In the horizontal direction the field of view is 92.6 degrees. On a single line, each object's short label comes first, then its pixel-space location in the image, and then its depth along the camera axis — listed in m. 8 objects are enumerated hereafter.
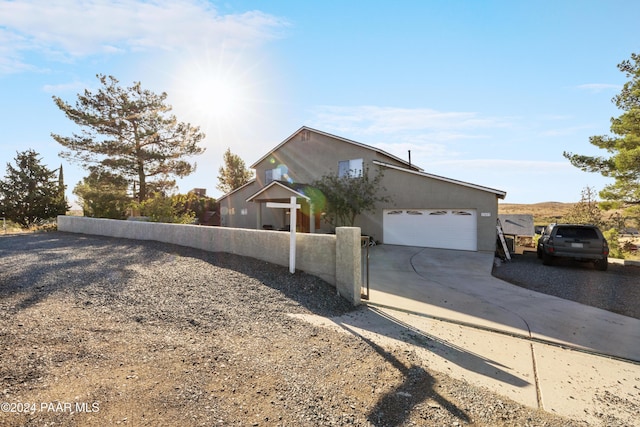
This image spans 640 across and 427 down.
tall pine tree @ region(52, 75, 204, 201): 22.59
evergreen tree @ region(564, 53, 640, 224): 12.93
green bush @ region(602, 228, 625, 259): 15.99
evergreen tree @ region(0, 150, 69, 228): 21.33
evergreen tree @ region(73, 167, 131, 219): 19.03
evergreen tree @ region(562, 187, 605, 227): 25.72
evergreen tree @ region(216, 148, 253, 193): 39.47
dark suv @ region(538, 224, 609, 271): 10.45
